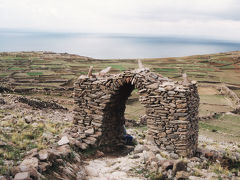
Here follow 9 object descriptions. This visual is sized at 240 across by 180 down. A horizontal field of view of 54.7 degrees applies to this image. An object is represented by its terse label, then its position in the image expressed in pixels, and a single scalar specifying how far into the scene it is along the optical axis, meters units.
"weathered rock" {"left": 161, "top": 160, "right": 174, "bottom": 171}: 8.00
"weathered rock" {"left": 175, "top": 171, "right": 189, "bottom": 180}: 7.56
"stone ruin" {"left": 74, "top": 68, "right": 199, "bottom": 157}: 10.38
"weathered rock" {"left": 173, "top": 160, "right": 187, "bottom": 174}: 7.88
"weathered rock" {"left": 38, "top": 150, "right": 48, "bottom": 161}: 7.07
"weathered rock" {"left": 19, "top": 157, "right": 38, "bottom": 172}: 6.19
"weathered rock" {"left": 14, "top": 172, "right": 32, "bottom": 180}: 5.66
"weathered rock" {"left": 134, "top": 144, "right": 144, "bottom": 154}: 10.64
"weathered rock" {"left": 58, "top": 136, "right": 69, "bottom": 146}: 9.38
